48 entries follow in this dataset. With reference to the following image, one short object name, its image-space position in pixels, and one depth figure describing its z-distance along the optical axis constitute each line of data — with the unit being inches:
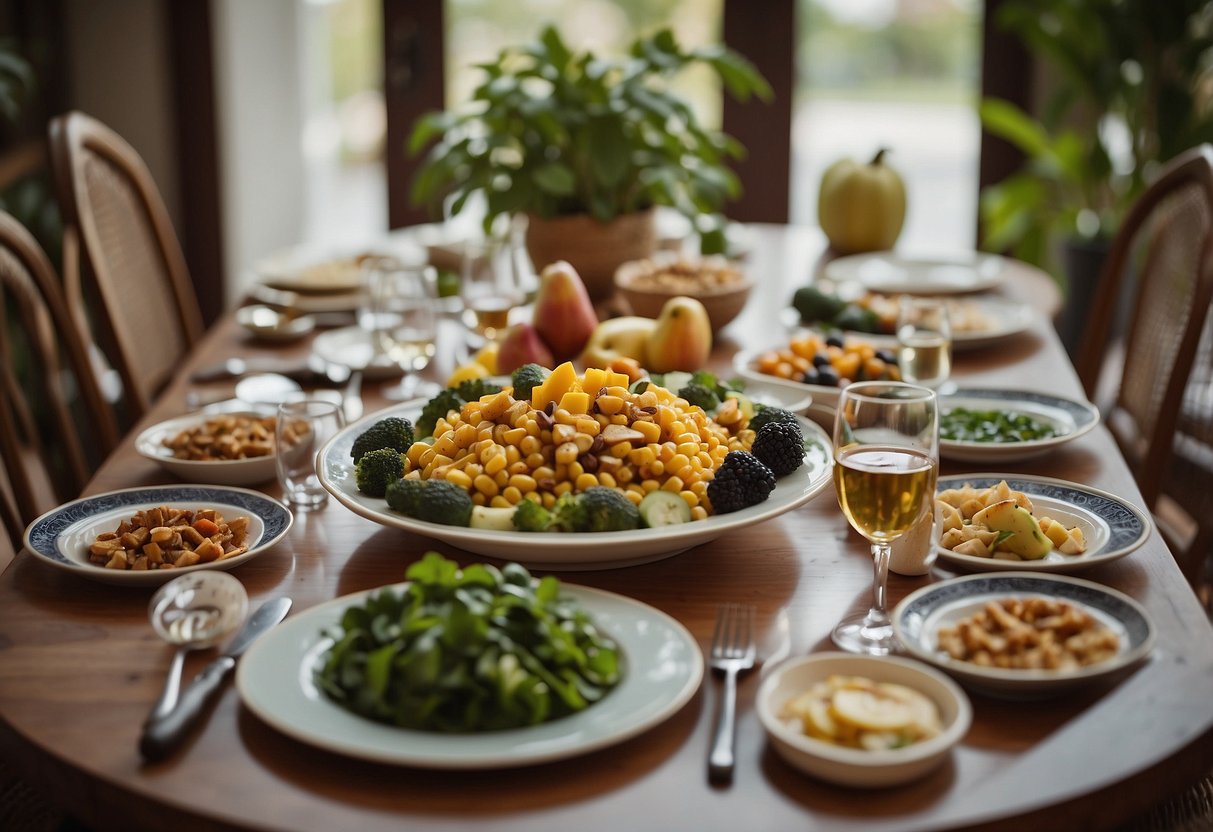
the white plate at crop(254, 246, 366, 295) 98.9
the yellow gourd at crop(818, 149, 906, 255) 113.1
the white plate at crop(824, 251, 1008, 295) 101.8
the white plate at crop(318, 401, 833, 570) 48.5
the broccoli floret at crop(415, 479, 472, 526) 49.8
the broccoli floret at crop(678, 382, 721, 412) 61.3
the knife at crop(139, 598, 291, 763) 38.3
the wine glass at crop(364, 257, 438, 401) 77.2
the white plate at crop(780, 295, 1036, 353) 85.1
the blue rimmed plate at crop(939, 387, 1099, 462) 63.4
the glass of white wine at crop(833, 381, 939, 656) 45.1
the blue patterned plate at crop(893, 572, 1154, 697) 40.8
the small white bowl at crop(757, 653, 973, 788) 36.2
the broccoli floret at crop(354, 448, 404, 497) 53.5
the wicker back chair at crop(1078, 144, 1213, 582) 80.4
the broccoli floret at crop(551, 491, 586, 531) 49.2
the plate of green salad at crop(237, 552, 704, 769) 38.0
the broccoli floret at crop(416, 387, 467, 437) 59.9
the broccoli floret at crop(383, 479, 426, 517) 50.4
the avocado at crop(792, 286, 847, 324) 88.5
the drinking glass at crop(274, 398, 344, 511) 59.0
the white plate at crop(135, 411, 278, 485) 61.9
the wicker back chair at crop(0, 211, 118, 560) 76.6
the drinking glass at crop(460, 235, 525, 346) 82.0
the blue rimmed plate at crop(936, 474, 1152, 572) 50.1
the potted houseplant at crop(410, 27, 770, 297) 94.3
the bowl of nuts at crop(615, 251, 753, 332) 87.0
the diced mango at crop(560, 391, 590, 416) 53.1
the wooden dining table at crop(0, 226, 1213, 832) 36.2
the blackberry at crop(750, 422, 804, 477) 55.5
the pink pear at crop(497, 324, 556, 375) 76.8
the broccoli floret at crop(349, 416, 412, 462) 57.4
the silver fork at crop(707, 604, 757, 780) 37.8
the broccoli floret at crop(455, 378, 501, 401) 60.7
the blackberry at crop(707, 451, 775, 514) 51.3
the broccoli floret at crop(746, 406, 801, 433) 59.1
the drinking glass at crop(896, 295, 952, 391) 71.7
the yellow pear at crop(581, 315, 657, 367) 79.7
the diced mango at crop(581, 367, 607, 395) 55.4
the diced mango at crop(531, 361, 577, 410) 54.6
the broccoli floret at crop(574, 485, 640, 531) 49.0
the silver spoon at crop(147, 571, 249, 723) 44.5
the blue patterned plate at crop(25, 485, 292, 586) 50.2
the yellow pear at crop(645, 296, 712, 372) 78.1
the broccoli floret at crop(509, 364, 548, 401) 56.5
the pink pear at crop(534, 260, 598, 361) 80.8
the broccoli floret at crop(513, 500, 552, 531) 49.4
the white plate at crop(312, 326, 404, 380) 81.2
